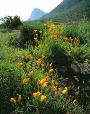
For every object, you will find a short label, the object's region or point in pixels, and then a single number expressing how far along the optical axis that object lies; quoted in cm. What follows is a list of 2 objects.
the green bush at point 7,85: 209
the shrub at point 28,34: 362
